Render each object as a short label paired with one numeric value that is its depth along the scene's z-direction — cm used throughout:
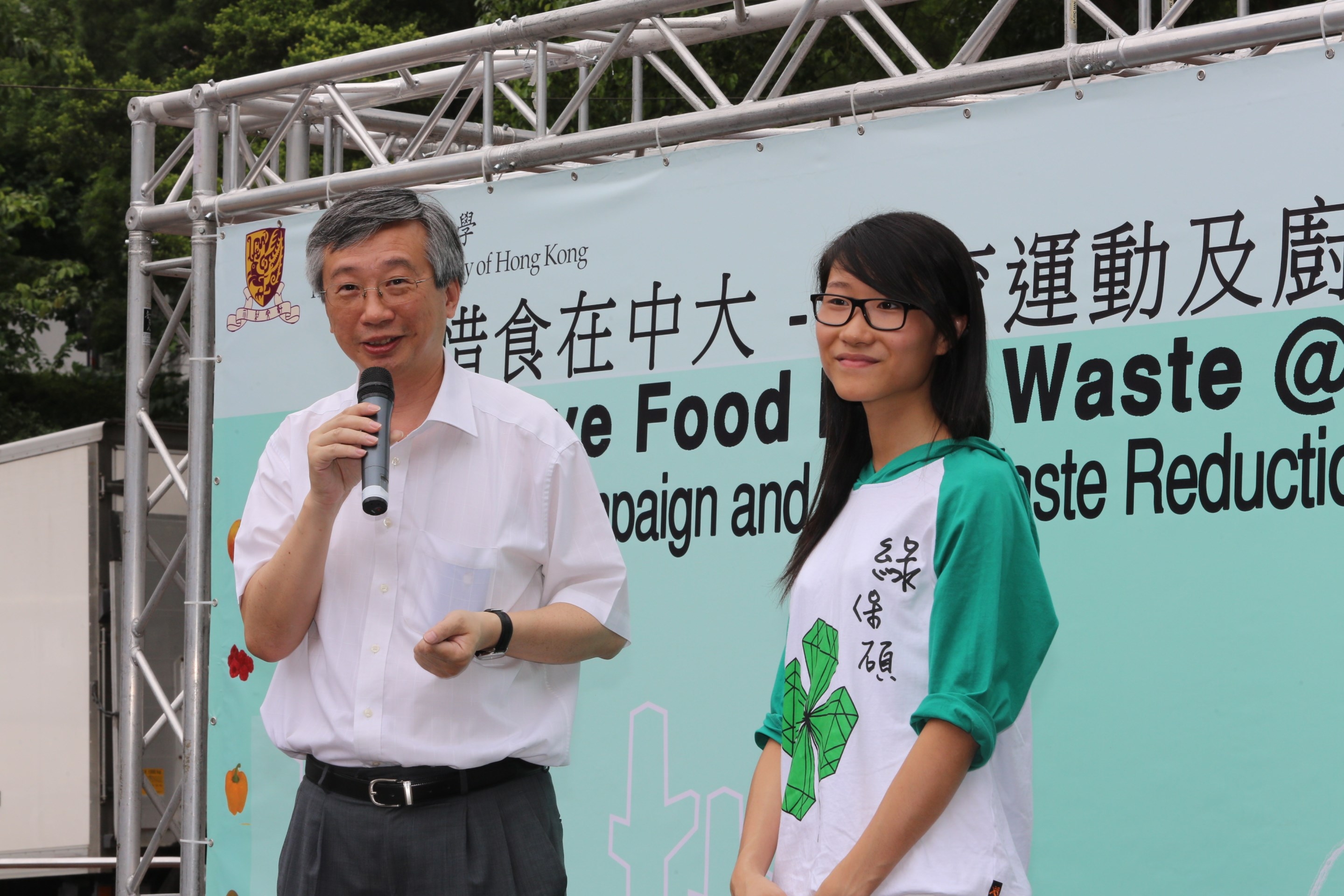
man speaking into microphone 426
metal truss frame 737
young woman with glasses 340
